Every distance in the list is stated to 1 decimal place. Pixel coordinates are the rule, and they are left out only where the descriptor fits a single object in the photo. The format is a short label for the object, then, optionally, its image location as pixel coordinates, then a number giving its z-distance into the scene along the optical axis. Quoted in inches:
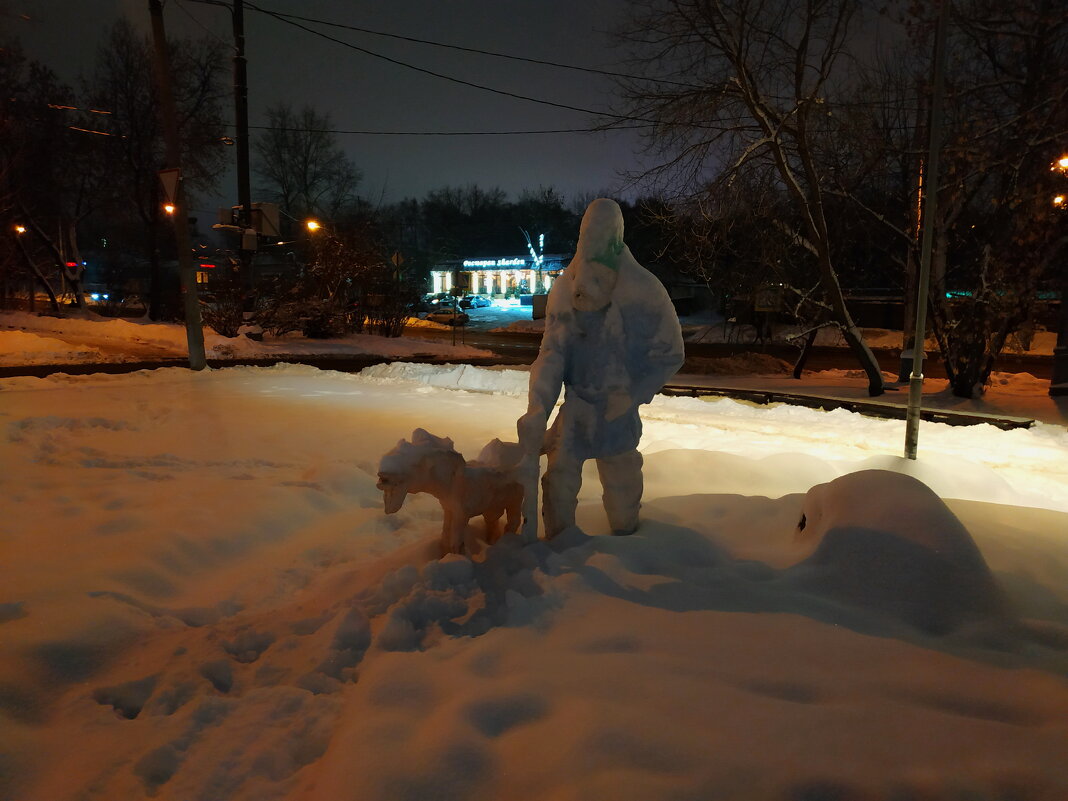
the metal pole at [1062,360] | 481.7
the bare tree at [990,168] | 433.1
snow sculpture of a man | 162.6
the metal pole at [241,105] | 724.7
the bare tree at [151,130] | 1161.4
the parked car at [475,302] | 1963.6
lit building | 2130.9
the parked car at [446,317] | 1558.9
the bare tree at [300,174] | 1581.0
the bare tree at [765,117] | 467.5
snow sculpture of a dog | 149.5
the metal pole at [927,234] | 284.5
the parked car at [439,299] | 1891.4
